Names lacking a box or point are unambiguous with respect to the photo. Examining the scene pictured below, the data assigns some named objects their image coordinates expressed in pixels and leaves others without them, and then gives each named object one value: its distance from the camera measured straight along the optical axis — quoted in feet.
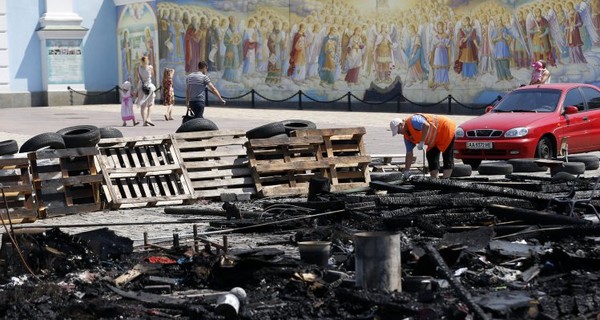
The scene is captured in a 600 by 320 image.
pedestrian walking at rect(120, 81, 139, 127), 103.09
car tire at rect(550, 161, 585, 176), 57.31
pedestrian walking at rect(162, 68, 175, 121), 115.55
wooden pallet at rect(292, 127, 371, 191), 55.31
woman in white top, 106.22
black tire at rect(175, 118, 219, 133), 60.13
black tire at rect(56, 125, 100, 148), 51.13
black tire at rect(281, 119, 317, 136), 59.17
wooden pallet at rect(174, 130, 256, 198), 53.42
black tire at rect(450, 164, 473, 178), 59.26
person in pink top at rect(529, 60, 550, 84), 89.40
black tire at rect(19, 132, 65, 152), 50.90
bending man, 52.19
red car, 65.98
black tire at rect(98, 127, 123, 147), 57.77
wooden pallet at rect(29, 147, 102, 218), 49.01
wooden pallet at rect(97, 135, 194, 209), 50.75
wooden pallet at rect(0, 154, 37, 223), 47.70
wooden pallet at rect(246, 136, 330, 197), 53.78
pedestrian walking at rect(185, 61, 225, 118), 80.64
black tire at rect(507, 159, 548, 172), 61.00
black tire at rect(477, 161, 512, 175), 60.54
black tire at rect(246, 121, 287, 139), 55.77
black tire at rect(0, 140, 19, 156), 51.47
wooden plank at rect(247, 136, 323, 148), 53.88
